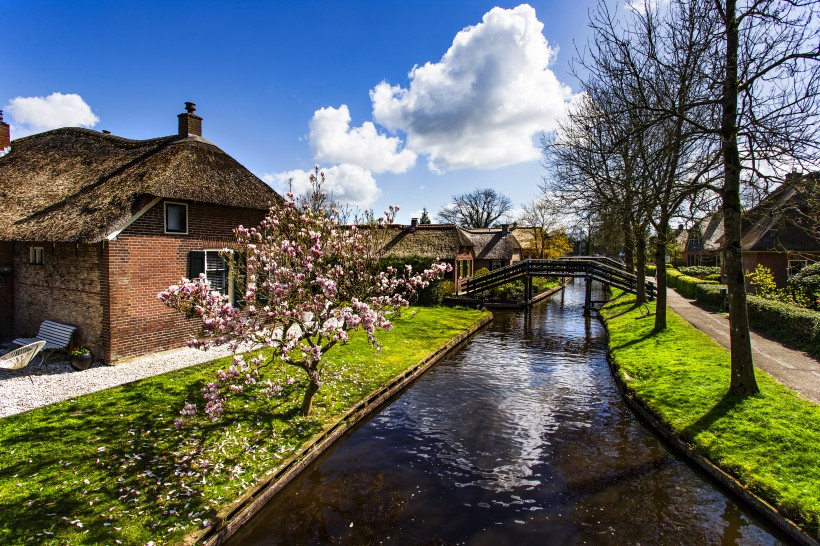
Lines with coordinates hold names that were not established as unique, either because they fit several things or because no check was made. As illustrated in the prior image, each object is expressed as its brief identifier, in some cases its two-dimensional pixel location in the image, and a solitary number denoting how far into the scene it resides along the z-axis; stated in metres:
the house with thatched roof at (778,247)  23.22
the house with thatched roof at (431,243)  31.39
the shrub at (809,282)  17.39
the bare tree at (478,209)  78.19
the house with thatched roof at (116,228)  11.33
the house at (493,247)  41.75
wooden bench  11.63
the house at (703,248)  45.60
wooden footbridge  27.27
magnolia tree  7.69
